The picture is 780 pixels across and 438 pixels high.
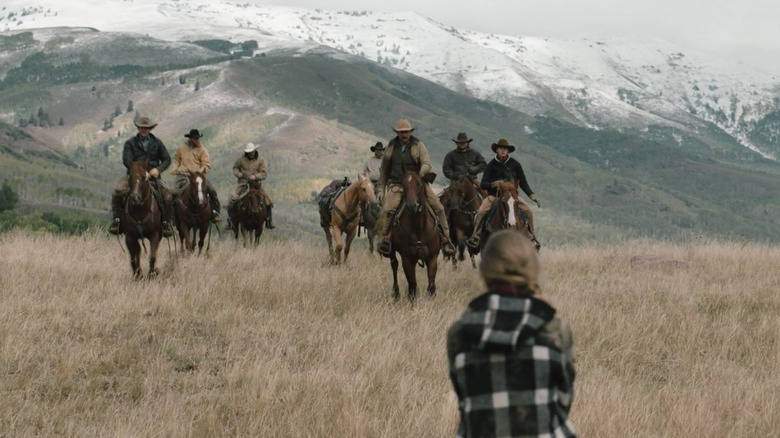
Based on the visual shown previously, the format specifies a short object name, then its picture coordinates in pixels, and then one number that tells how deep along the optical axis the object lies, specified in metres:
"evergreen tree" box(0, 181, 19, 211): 92.91
